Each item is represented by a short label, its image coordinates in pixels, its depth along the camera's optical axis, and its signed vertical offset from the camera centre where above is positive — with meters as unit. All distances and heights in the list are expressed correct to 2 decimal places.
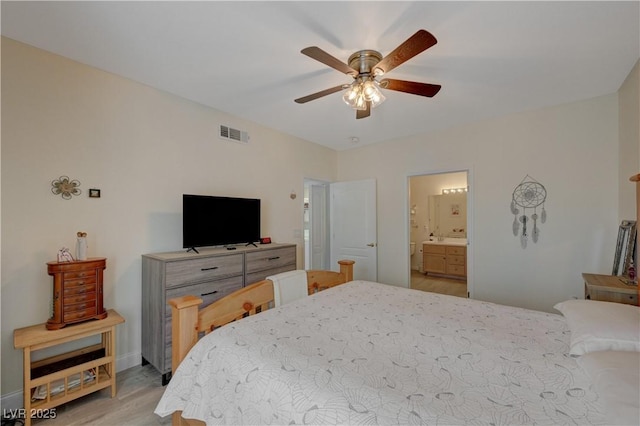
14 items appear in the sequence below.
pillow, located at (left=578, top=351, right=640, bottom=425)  0.72 -0.51
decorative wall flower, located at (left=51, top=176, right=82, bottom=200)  2.14 +0.25
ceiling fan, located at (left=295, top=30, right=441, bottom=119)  1.81 +0.97
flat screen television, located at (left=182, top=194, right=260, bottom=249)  2.66 -0.03
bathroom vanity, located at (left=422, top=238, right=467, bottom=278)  5.85 -0.89
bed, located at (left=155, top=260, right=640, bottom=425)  0.85 -0.60
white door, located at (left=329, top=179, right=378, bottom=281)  4.51 -0.14
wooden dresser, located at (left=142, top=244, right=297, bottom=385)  2.28 -0.58
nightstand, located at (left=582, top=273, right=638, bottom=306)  2.00 -0.56
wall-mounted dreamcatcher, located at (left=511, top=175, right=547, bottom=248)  3.20 +0.13
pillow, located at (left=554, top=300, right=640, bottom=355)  1.06 -0.46
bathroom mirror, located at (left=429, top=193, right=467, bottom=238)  6.47 +0.05
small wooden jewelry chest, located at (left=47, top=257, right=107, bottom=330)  1.94 -0.54
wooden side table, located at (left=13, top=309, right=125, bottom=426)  1.78 -1.06
